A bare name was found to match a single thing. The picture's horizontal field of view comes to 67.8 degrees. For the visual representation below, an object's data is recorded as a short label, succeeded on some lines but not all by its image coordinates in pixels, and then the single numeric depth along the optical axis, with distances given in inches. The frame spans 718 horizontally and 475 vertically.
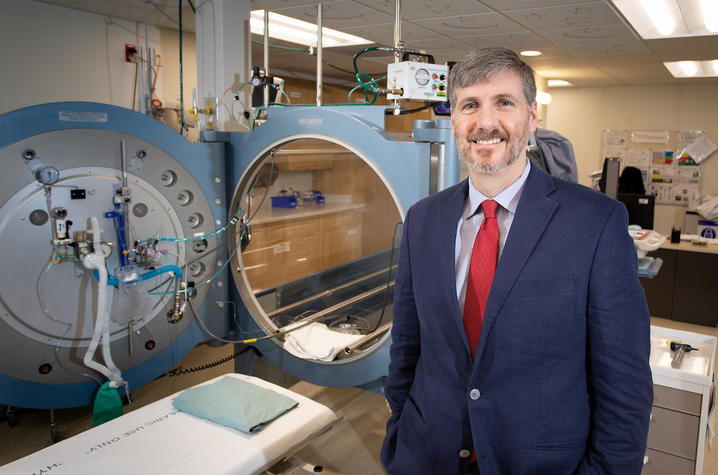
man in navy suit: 42.3
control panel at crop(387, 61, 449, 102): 76.9
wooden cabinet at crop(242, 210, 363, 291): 110.2
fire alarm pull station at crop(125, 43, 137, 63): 152.3
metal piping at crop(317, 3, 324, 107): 87.2
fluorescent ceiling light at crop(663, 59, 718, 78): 219.6
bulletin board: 294.4
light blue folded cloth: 71.8
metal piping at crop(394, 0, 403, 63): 78.3
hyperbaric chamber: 75.3
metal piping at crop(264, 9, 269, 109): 94.0
